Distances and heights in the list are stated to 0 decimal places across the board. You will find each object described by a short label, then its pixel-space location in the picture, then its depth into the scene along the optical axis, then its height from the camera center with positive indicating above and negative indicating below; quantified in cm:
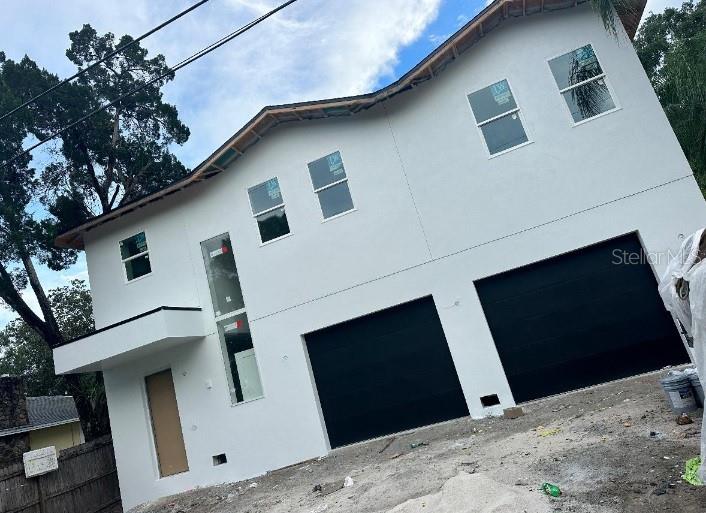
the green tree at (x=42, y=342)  2395 +565
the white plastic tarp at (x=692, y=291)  382 -23
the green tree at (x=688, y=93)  1061 +392
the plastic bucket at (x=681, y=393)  562 -148
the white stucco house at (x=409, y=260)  873 +174
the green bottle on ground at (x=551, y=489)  437 -171
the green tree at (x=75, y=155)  1514 +987
